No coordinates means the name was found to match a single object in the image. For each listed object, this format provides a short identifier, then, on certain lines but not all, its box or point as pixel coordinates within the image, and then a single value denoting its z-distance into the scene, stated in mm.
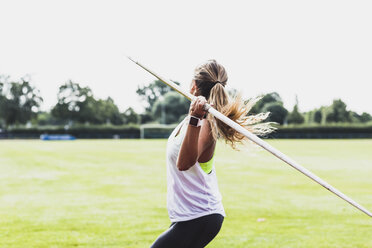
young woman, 3396
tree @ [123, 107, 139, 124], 127438
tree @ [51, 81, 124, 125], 113688
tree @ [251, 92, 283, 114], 104931
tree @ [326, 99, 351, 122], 101938
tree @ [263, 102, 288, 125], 99988
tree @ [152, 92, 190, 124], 120000
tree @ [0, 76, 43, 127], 109312
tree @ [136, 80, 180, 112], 136375
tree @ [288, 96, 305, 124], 100038
